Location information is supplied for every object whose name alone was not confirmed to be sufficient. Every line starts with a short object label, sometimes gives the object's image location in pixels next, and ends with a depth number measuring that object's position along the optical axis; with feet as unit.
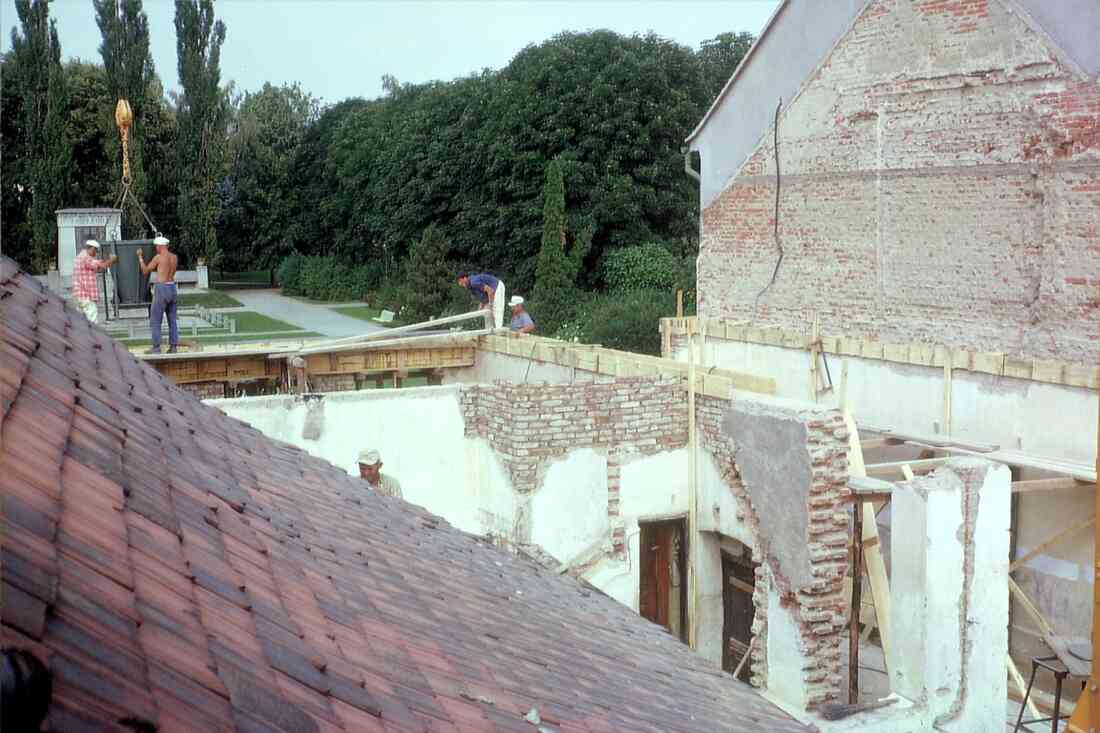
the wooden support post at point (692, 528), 40.11
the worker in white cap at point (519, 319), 59.52
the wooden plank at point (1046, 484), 36.01
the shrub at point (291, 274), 192.03
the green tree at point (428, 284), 126.93
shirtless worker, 51.37
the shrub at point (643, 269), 118.62
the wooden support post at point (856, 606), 30.09
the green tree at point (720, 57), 131.69
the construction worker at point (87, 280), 51.90
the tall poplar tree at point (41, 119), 143.64
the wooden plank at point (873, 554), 30.19
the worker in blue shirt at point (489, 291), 59.47
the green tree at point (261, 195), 195.52
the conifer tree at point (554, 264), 118.11
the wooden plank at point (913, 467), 32.45
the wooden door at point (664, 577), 42.45
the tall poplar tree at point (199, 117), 166.09
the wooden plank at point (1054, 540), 35.60
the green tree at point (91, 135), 158.10
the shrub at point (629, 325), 89.92
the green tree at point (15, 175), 145.69
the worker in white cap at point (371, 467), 40.60
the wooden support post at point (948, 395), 43.65
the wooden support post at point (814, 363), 50.95
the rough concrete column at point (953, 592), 26.89
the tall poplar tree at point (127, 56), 156.87
